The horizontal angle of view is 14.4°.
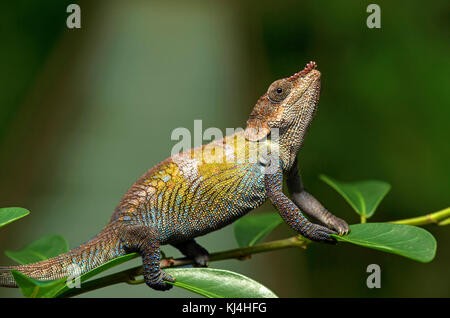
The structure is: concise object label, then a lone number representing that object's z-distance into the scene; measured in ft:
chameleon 2.87
